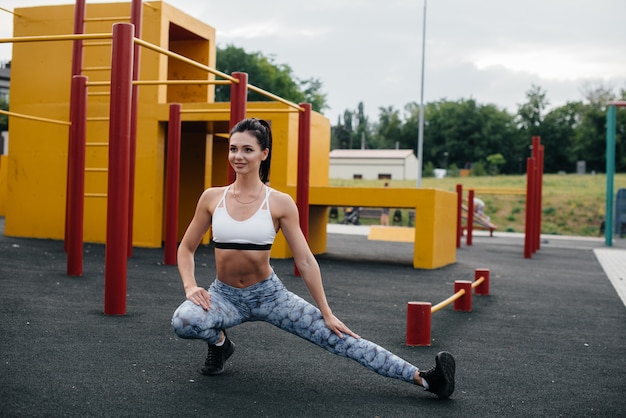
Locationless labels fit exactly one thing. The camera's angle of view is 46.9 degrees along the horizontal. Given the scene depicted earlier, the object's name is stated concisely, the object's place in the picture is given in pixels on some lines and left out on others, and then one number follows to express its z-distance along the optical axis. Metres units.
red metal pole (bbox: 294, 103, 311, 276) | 9.17
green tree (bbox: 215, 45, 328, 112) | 59.50
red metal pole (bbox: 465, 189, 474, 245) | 18.06
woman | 3.53
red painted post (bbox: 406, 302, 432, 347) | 5.03
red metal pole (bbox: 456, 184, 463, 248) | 15.86
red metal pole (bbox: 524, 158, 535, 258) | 14.38
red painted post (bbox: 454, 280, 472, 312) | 6.87
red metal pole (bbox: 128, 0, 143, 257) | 9.33
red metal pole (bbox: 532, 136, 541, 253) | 15.41
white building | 68.12
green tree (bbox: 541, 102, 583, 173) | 66.31
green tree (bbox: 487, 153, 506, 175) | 67.53
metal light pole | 28.99
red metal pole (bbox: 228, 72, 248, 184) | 7.46
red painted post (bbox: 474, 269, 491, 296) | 8.16
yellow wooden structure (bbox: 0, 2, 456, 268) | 12.47
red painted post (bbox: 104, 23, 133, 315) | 5.65
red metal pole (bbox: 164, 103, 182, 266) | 9.62
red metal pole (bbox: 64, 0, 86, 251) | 9.71
